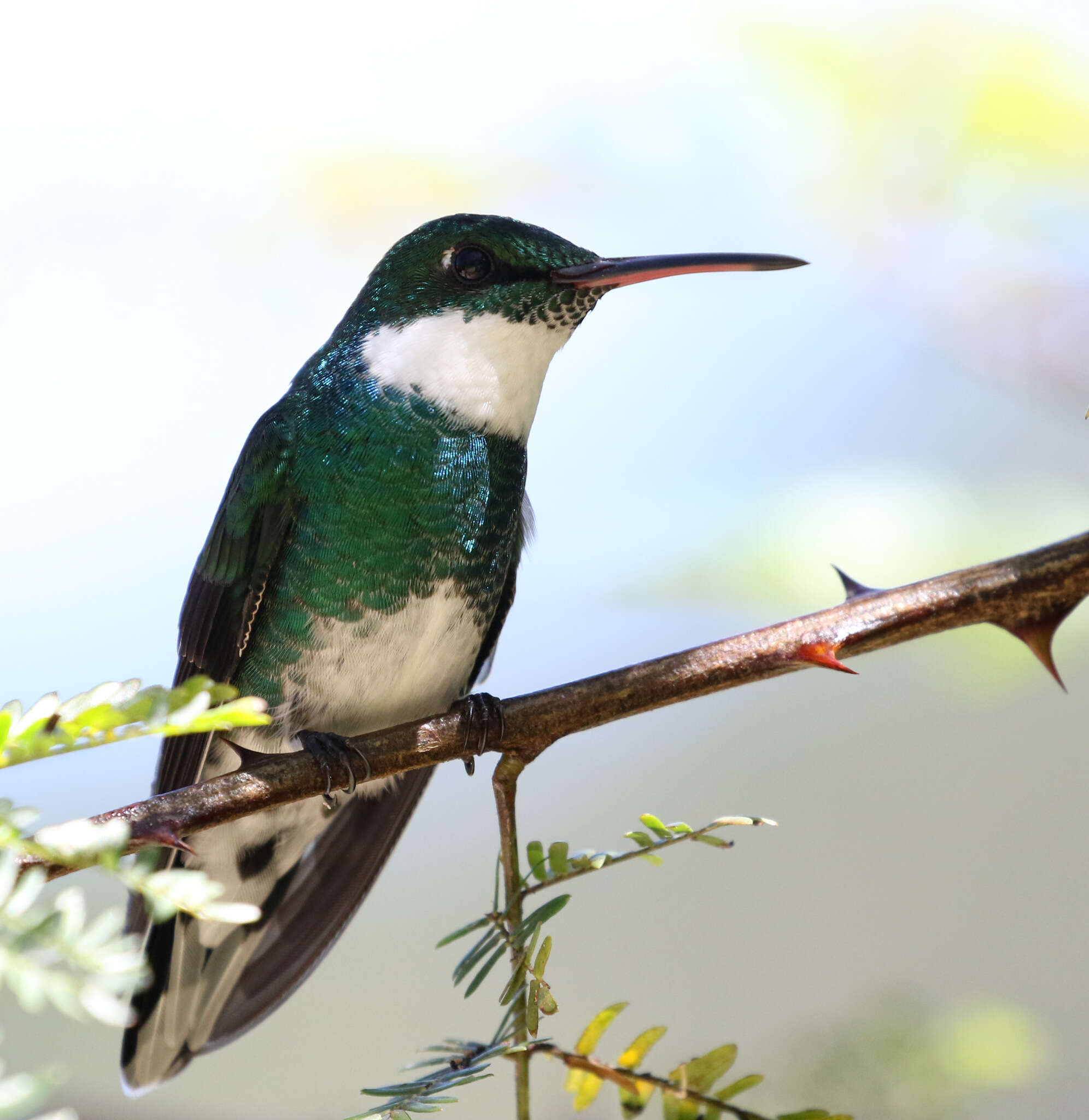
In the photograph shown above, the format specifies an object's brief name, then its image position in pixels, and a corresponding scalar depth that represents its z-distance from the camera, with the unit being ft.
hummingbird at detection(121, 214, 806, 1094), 6.20
